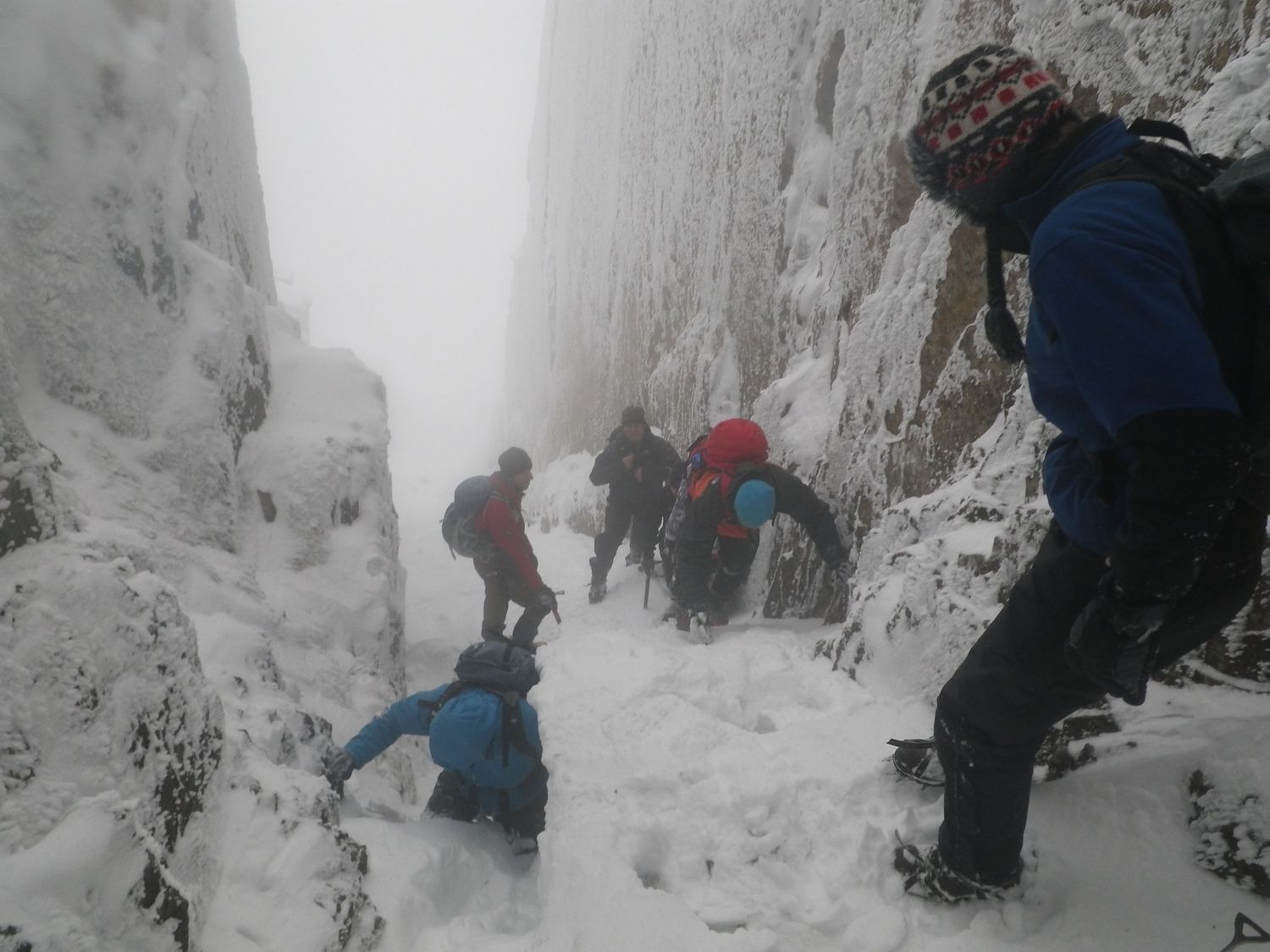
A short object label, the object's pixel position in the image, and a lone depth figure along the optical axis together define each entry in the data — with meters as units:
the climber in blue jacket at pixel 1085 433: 1.12
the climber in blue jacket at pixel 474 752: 3.21
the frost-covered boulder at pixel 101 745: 1.80
